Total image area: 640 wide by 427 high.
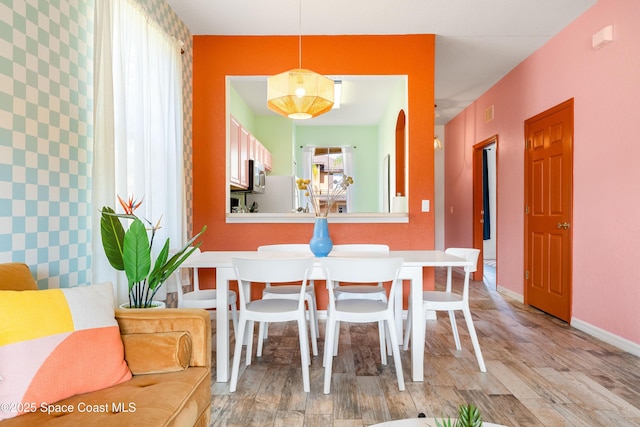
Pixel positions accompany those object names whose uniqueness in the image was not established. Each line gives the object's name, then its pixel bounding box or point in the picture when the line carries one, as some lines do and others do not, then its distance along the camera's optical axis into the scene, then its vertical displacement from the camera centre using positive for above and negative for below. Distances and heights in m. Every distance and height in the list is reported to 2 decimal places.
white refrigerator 6.15 +0.24
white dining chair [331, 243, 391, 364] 2.75 -0.59
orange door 3.65 +0.01
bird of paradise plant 1.80 -0.20
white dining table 2.36 -0.54
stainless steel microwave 5.27 +0.50
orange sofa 1.15 -0.60
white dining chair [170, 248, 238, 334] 2.63 -0.61
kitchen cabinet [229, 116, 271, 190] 4.39 +0.74
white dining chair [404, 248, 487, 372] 2.47 -0.59
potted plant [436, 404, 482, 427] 0.82 -0.44
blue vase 2.65 -0.19
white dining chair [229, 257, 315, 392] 2.18 -0.49
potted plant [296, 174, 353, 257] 2.65 -0.18
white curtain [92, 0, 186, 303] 2.21 +0.60
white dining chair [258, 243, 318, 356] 2.79 -0.60
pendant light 2.79 +0.86
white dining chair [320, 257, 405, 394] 2.19 -0.42
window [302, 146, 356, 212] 8.34 +1.06
